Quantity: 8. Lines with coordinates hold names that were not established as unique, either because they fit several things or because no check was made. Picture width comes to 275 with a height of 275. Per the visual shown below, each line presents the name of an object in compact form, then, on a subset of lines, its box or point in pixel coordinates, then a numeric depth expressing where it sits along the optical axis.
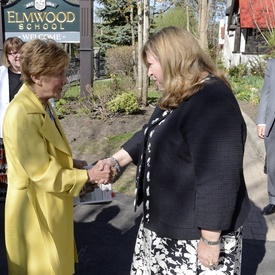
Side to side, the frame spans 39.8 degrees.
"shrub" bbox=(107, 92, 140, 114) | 8.74
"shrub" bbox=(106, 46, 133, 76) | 18.45
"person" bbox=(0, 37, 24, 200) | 4.20
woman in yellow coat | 2.11
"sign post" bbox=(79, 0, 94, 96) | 8.74
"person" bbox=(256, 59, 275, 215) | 4.25
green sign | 8.96
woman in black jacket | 1.74
